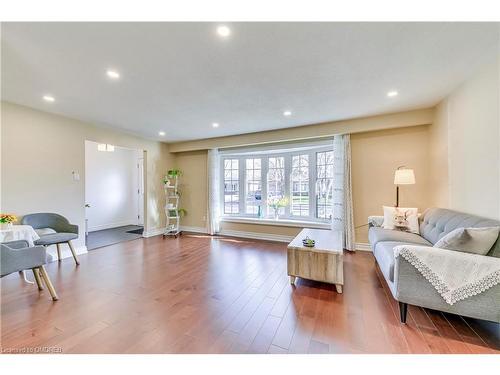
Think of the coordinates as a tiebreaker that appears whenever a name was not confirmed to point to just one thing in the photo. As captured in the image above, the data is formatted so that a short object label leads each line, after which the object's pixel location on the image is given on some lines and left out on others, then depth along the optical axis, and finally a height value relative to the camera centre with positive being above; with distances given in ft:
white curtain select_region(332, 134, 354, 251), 12.48 -0.32
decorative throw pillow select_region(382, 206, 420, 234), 9.87 -1.68
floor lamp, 9.98 +0.42
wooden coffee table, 7.55 -2.91
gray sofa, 4.91 -2.63
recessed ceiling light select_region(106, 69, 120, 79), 7.00 +3.99
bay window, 14.57 +0.32
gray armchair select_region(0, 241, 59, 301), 6.07 -2.24
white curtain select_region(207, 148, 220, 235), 17.08 -0.40
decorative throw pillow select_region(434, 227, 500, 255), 5.42 -1.47
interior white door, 21.21 -0.70
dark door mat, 17.91 -3.91
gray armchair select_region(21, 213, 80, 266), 9.61 -2.05
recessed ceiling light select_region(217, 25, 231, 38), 5.04 +3.94
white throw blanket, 4.87 -2.12
